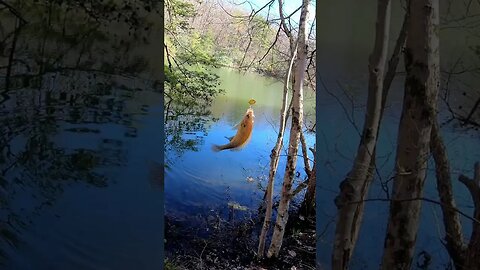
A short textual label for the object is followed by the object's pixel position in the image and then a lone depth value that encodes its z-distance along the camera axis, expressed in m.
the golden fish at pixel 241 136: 3.09
